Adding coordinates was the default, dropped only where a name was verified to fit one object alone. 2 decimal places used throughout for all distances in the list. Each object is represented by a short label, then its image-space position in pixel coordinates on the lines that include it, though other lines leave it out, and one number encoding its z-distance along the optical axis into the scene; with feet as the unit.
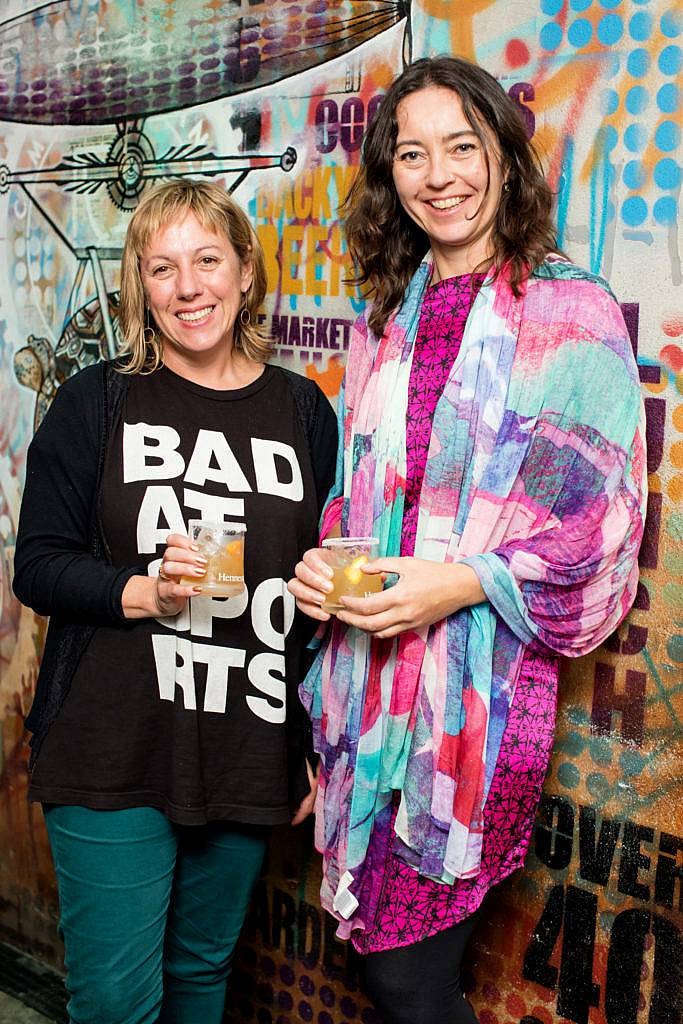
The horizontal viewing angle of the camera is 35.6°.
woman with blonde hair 6.10
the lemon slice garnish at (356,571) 5.46
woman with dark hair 5.38
